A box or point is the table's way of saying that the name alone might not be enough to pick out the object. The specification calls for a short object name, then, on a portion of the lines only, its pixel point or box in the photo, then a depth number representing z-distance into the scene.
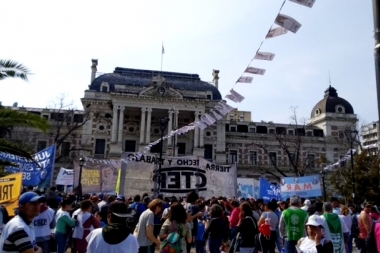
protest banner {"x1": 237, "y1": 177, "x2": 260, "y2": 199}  26.45
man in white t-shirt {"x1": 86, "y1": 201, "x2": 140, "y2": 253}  3.90
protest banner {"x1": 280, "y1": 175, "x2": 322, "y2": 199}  20.72
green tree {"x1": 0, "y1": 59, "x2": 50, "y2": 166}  11.52
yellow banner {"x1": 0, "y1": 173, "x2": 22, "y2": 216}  9.04
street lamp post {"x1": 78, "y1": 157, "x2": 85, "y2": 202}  20.45
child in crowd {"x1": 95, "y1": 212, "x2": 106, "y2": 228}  9.78
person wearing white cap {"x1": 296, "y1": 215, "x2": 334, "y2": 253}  4.85
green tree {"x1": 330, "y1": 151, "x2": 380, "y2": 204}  28.97
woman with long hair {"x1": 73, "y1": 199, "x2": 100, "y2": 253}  8.26
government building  50.75
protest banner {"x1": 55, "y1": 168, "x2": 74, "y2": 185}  24.98
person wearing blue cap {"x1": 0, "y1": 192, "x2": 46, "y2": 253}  3.73
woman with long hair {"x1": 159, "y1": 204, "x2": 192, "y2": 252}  6.20
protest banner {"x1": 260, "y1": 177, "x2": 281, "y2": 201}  22.95
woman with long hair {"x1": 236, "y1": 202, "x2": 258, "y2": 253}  8.28
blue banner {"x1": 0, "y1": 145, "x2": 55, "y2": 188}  16.52
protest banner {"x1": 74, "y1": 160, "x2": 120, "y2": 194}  21.73
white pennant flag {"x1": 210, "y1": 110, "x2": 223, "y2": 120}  16.17
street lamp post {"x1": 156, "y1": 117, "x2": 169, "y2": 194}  17.17
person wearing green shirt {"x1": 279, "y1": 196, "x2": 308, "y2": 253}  8.61
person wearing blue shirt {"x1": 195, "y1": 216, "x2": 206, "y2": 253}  10.28
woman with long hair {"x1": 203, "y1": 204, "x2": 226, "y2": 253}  8.86
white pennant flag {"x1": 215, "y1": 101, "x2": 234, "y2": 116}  15.24
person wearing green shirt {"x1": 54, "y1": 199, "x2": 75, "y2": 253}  8.42
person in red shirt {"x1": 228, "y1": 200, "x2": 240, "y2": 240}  10.98
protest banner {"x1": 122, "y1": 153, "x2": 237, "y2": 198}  17.58
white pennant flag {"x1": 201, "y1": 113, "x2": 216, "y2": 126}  16.97
